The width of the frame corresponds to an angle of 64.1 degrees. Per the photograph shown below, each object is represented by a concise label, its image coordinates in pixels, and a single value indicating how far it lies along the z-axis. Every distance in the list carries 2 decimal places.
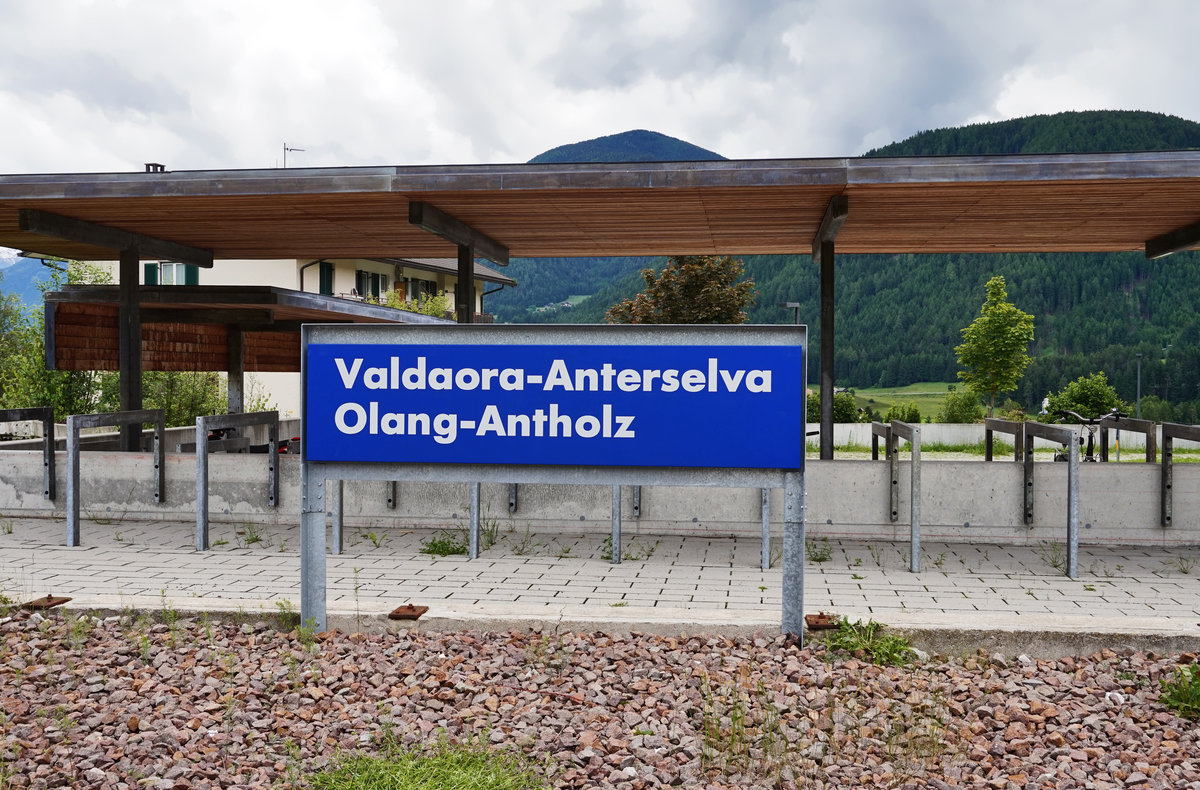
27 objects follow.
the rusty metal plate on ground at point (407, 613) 4.98
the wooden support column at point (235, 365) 17.04
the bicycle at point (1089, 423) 12.41
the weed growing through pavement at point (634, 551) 8.22
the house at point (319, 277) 44.72
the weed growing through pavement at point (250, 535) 8.74
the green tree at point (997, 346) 62.47
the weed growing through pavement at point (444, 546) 8.30
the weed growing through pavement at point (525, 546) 8.40
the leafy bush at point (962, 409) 58.12
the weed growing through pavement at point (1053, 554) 7.84
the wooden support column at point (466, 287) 11.07
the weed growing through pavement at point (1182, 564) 7.80
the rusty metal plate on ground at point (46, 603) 5.43
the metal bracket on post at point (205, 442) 8.38
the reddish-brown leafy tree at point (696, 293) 45.16
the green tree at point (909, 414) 42.12
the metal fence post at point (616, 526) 7.89
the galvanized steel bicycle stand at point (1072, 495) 7.34
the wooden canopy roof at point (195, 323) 12.58
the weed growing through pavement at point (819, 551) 8.17
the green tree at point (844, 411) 48.16
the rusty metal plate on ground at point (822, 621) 4.80
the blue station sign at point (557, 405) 4.73
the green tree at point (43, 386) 25.20
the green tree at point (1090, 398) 52.16
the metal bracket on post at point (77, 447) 8.62
